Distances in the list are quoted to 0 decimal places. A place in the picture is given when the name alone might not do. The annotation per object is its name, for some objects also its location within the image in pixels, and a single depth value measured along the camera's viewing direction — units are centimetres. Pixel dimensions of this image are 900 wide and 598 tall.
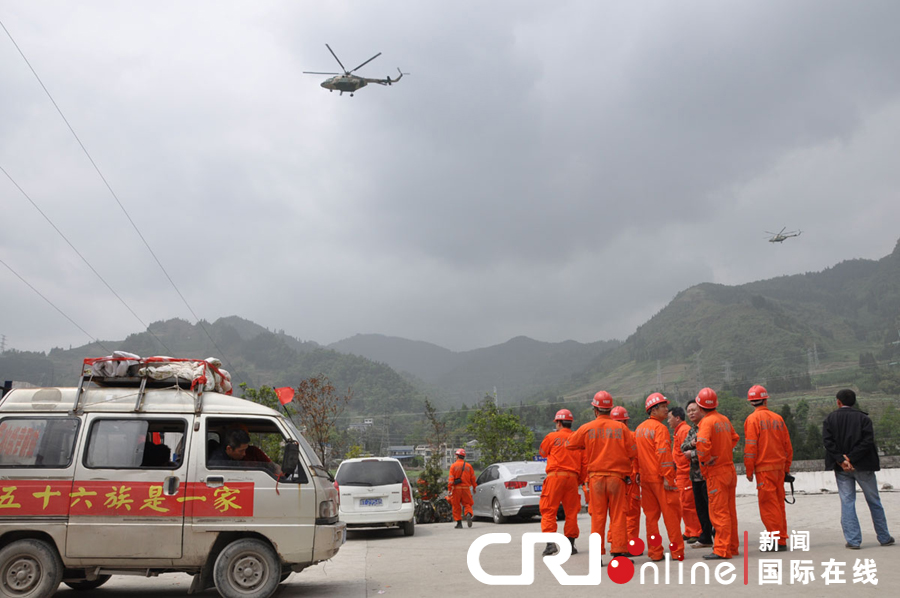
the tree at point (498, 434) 2584
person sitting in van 734
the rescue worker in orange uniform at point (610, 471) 812
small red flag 849
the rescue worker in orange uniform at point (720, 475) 803
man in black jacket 842
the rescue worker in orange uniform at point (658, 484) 812
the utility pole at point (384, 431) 7845
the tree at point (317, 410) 2412
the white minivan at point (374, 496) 1364
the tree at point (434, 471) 1914
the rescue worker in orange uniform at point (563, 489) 895
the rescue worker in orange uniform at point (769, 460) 845
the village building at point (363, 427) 7450
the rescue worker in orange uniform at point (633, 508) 856
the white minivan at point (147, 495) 694
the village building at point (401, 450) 8022
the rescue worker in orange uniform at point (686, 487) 965
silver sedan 1577
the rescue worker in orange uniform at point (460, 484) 1507
